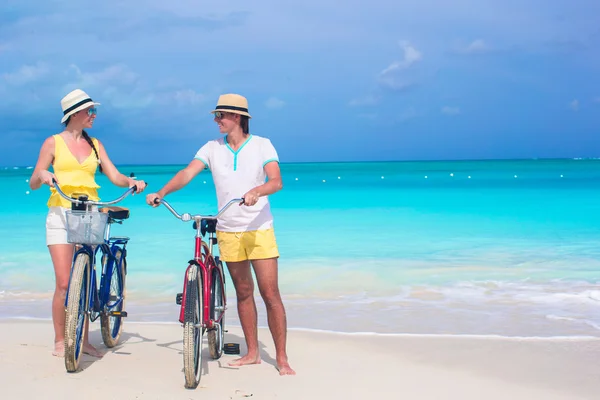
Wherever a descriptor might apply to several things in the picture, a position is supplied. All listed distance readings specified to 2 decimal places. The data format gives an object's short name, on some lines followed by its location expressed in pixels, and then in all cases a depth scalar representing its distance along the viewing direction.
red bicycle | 4.20
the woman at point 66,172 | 4.73
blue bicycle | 4.37
